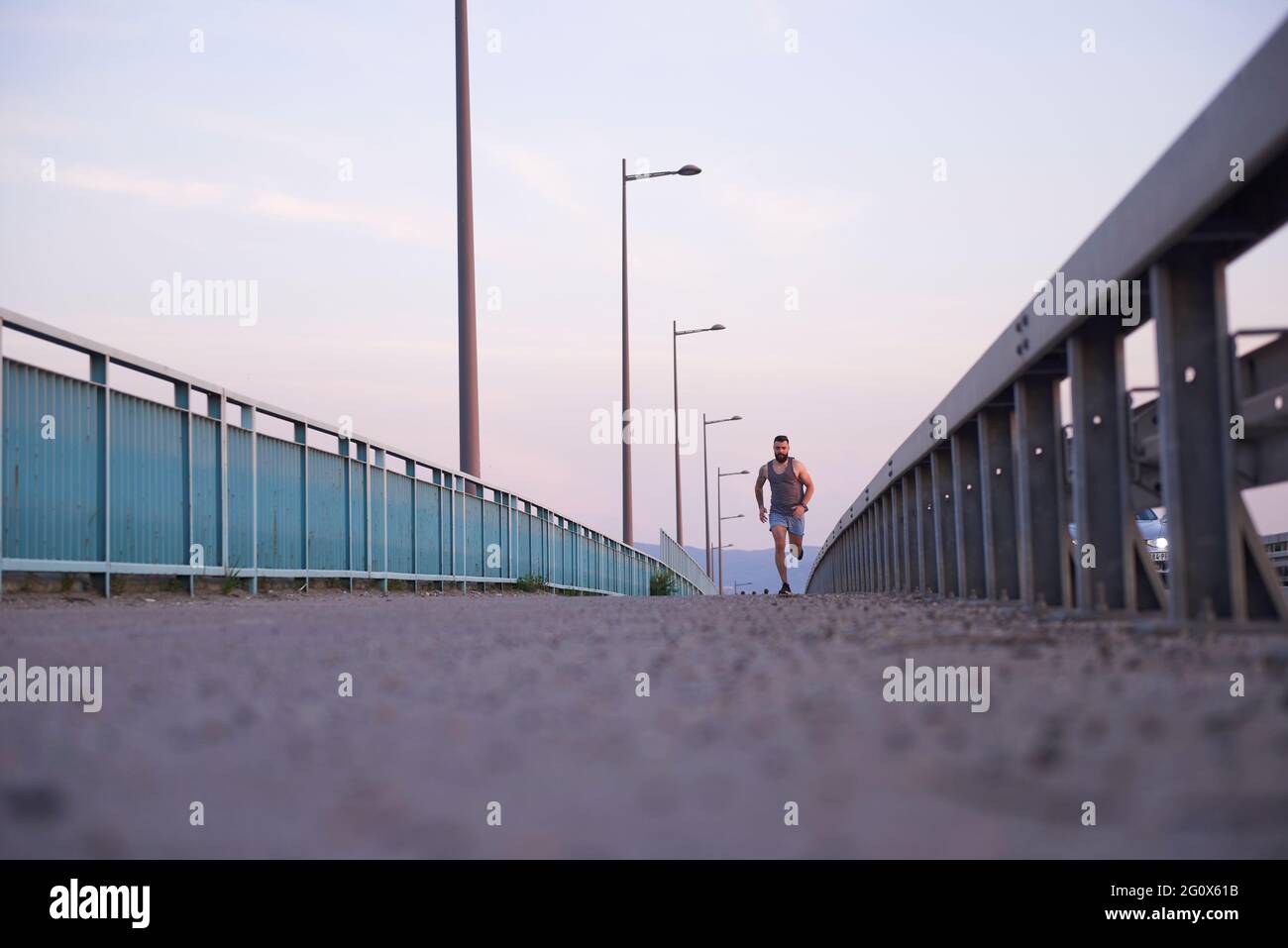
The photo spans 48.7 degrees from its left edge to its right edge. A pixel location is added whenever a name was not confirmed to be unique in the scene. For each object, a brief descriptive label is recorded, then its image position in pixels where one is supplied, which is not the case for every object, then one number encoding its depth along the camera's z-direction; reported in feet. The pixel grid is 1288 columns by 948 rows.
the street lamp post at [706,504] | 221.76
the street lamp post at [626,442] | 114.83
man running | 58.34
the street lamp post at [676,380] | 165.99
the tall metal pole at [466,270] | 64.90
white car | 57.04
